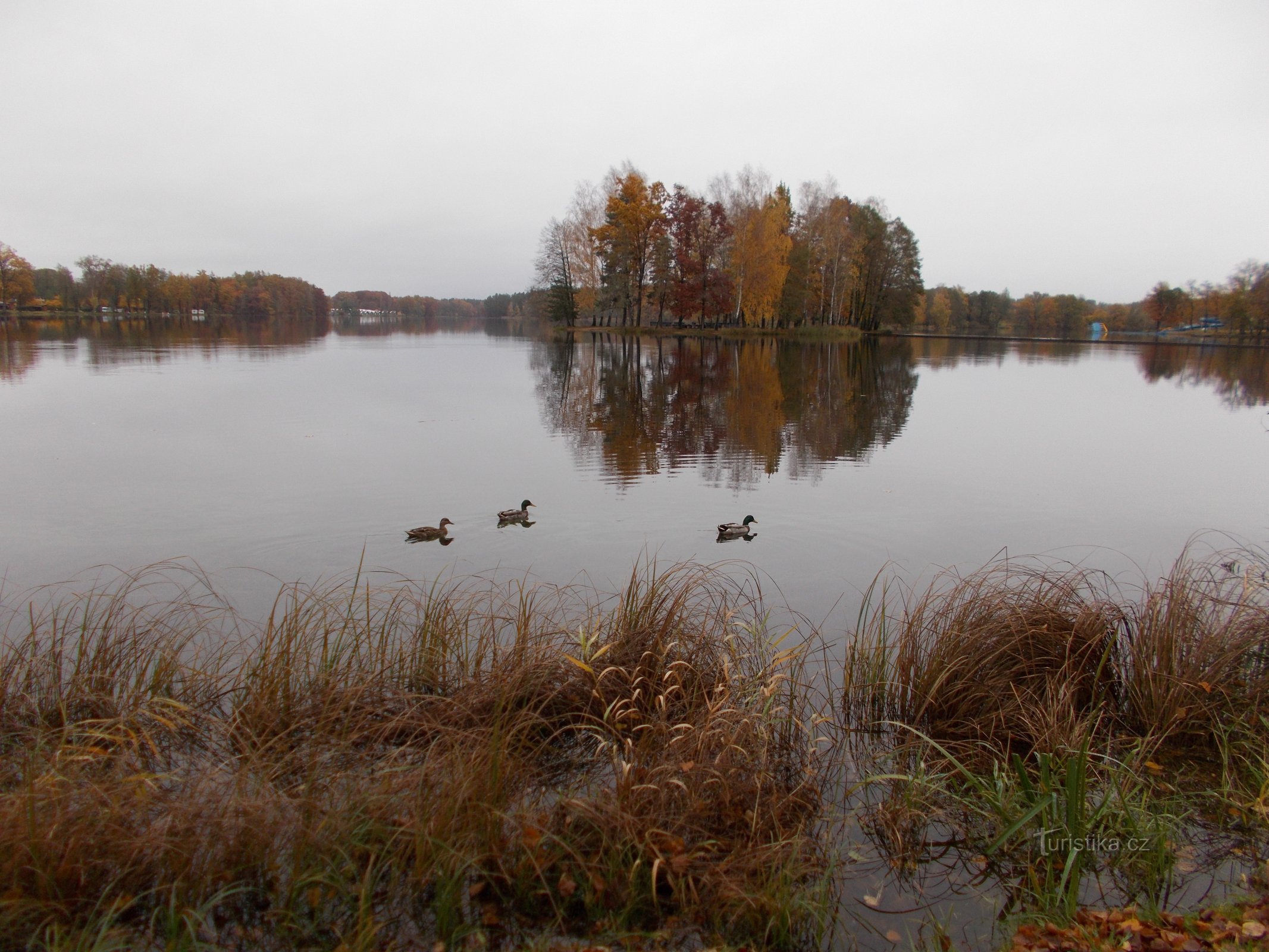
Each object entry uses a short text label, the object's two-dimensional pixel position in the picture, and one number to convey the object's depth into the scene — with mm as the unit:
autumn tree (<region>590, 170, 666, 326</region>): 53062
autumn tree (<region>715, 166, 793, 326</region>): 53438
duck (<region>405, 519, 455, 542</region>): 8344
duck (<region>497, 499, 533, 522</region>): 9016
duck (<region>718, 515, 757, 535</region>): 8461
